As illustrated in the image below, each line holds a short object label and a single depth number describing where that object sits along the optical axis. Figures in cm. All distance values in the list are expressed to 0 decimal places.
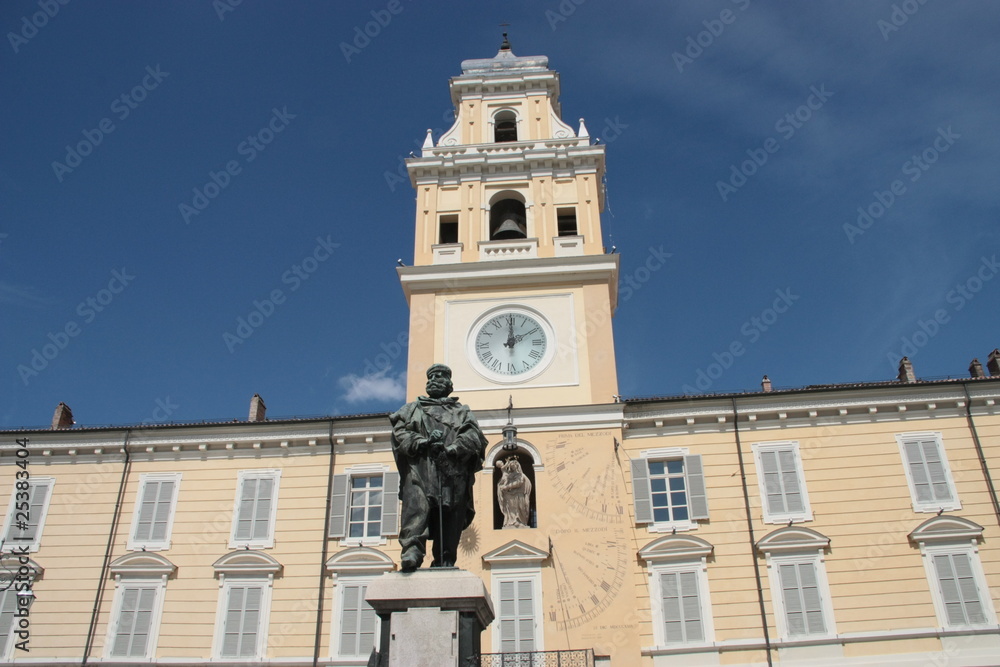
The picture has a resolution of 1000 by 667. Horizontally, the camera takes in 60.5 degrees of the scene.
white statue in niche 2256
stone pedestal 799
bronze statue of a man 885
